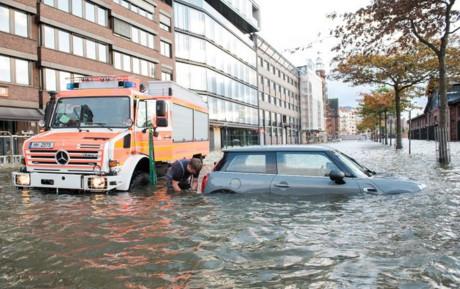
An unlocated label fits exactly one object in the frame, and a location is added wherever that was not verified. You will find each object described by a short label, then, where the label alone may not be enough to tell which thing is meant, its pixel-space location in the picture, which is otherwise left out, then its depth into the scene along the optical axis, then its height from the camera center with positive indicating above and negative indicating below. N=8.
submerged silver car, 7.69 -0.62
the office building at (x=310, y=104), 108.50 +9.45
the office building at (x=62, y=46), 28.72 +8.02
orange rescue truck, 9.88 +0.22
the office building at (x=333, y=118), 175.64 +9.26
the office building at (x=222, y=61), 48.66 +10.40
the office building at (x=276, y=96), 75.12 +8.98
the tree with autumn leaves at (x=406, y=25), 17.23 +4.73
